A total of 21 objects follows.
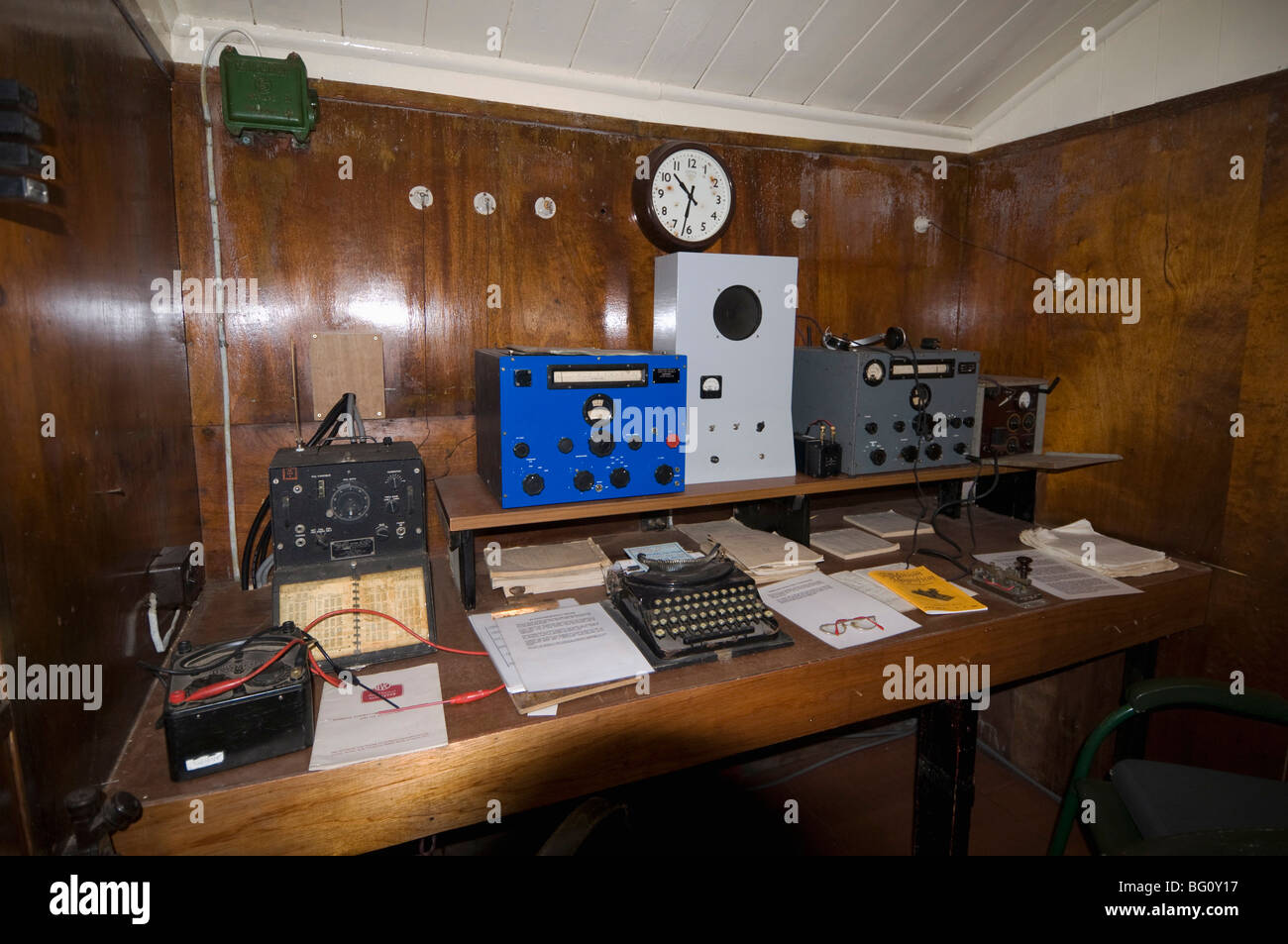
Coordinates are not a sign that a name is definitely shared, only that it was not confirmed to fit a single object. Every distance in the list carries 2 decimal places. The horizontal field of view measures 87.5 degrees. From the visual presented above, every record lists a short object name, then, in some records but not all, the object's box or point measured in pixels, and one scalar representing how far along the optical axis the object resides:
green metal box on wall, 1.63
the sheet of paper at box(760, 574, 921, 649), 1.59
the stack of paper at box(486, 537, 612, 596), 1.79
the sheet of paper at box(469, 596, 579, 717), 1.34
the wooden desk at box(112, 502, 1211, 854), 1.09
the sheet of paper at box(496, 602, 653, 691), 1.37
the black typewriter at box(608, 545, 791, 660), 1.50
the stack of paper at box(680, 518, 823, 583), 1.89
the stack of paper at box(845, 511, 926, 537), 2.25
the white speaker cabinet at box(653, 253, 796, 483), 1.84
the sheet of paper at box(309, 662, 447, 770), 1.15
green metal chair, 1.44
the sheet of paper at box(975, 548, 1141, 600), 1.83
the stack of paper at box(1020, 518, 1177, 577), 1.96
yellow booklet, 1.73
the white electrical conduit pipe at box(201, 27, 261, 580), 1.67
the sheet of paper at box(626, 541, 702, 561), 1.94
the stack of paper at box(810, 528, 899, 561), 2.09
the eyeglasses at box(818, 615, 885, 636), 1.61
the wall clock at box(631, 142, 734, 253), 2.02
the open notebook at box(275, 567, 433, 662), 1.40
